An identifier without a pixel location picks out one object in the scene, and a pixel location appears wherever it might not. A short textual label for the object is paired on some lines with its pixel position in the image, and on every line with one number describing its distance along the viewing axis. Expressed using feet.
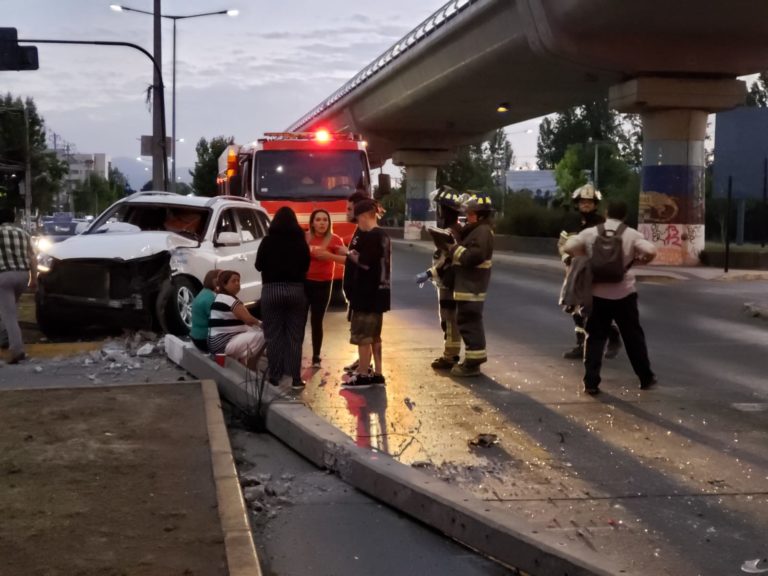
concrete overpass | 79.20
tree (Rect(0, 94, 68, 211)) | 229.25
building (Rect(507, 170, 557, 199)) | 373.81
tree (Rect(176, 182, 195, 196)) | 357.24
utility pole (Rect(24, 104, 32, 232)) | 213.25
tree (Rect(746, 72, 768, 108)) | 226.58
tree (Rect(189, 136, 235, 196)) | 245.24
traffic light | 56.65
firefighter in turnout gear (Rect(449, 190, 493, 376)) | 31.07
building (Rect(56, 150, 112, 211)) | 429.79
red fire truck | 59.21
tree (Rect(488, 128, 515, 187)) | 369.09
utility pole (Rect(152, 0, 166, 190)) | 84.94
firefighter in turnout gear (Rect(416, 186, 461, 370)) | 32.24
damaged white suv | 38.99
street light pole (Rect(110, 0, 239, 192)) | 87.37
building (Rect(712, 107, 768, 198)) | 87.35
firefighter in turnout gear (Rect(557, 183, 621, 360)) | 32.07
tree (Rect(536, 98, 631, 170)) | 321.11
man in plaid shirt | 34.22
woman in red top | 33.47
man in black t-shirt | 29.81
